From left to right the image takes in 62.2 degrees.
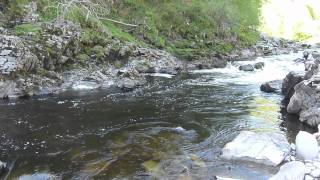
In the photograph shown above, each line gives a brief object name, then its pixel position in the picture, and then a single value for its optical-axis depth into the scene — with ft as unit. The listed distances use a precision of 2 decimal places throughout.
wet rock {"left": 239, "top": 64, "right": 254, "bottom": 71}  79.86
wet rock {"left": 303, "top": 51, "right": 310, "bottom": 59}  93.80
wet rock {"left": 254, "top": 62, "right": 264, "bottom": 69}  81.78
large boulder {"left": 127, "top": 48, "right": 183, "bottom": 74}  75.70
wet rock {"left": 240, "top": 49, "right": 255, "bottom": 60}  102.99
